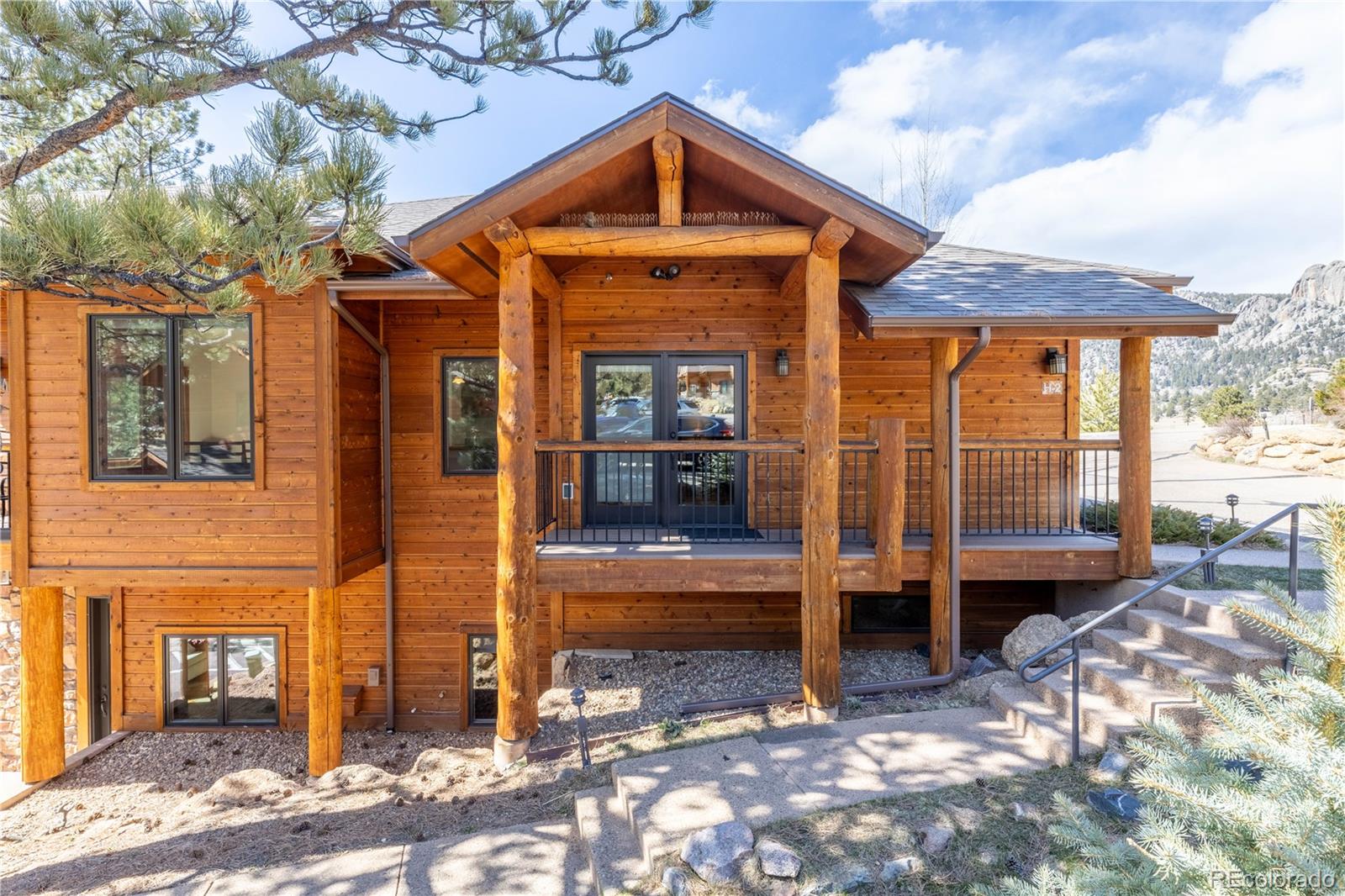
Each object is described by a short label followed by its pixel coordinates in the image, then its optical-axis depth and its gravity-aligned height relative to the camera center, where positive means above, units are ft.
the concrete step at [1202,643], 12.68 -4.61
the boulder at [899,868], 9.48 -6.78
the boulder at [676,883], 9.77 -7.21
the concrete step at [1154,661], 12.96 -5.09
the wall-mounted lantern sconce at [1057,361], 22.18 +3.00
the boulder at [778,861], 9.70 -6.84
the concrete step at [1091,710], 12.44 -5.95
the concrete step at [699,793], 11.14 -7.11
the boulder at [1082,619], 17.83 -5.31
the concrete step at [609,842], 10.54 -7.66
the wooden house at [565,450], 15.92 -0.15
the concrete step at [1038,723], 12.61 -6.36
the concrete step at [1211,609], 13.47 -4.21
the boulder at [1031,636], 18.25 -6.00
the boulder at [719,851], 9.91 -6.90
